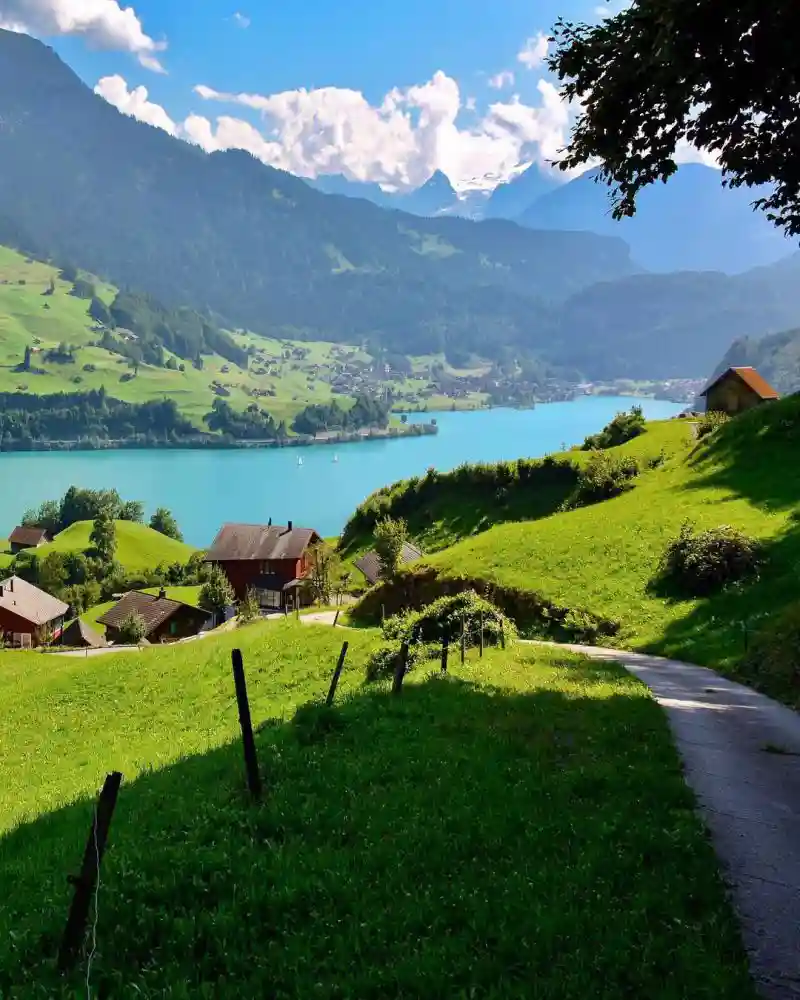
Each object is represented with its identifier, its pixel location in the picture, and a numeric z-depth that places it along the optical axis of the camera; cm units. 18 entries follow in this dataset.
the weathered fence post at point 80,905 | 709
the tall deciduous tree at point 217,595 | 9838
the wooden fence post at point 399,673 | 1764
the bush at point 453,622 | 2981
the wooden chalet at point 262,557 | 10569
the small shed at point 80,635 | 9875
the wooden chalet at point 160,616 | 9861
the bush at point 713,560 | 3272
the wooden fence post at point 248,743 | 1108
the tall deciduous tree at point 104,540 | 15838
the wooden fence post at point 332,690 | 1721
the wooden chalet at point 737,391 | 8088
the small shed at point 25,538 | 17188
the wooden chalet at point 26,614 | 10612
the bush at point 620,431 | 8194
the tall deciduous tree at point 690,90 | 1102
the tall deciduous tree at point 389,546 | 6631
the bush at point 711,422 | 6994
